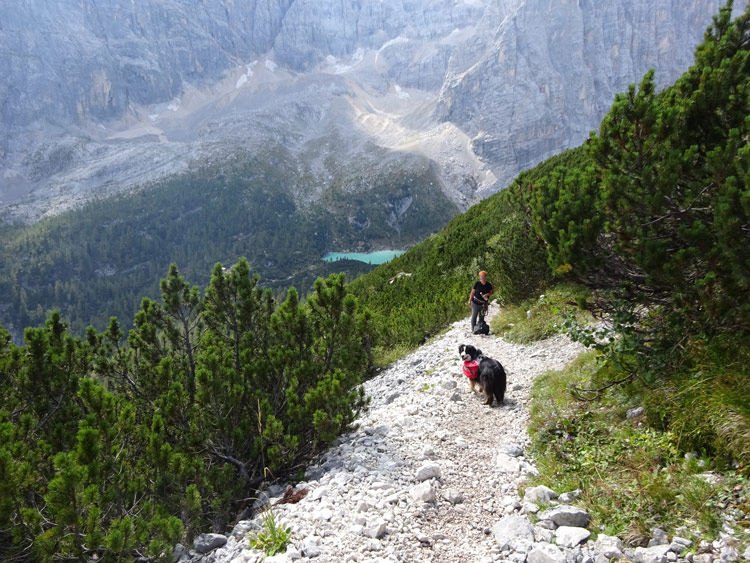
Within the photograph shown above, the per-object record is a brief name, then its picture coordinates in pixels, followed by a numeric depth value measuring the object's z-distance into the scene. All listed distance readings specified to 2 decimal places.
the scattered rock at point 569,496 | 4.27
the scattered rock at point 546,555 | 3.48
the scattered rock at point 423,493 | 4.77
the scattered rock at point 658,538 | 3.40
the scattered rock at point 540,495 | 4.38
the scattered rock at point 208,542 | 5.02
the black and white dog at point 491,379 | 7.33
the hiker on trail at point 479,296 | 12.20
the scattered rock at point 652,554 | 3.19
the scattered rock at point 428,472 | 5.27
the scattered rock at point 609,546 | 3.42
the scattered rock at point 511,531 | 3.91
